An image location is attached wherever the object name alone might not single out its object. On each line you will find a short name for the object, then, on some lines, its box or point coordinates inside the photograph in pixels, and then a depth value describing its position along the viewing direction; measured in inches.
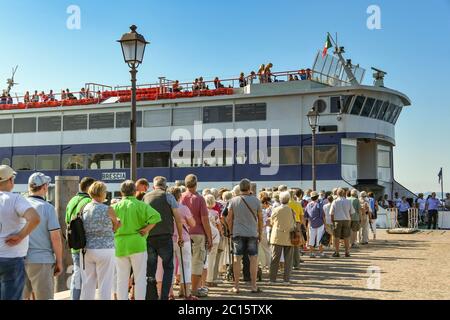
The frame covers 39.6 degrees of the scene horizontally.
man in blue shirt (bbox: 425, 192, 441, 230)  1036.5
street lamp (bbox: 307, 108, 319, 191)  846.5
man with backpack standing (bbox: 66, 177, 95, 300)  301.3
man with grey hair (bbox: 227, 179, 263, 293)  404.8
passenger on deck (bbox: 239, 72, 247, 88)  1179.3
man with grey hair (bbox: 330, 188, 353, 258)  625.0
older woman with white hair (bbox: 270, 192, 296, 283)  448.1
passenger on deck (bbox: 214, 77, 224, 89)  1202.6
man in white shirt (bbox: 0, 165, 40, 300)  240.4
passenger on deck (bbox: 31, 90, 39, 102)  1411.2
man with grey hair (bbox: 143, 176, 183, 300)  340.8
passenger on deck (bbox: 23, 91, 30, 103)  1422.2
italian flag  1188.5
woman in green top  314.8
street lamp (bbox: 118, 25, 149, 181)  470.0
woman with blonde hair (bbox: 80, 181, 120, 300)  292.5
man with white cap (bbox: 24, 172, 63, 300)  268.1
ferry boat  1090.7
